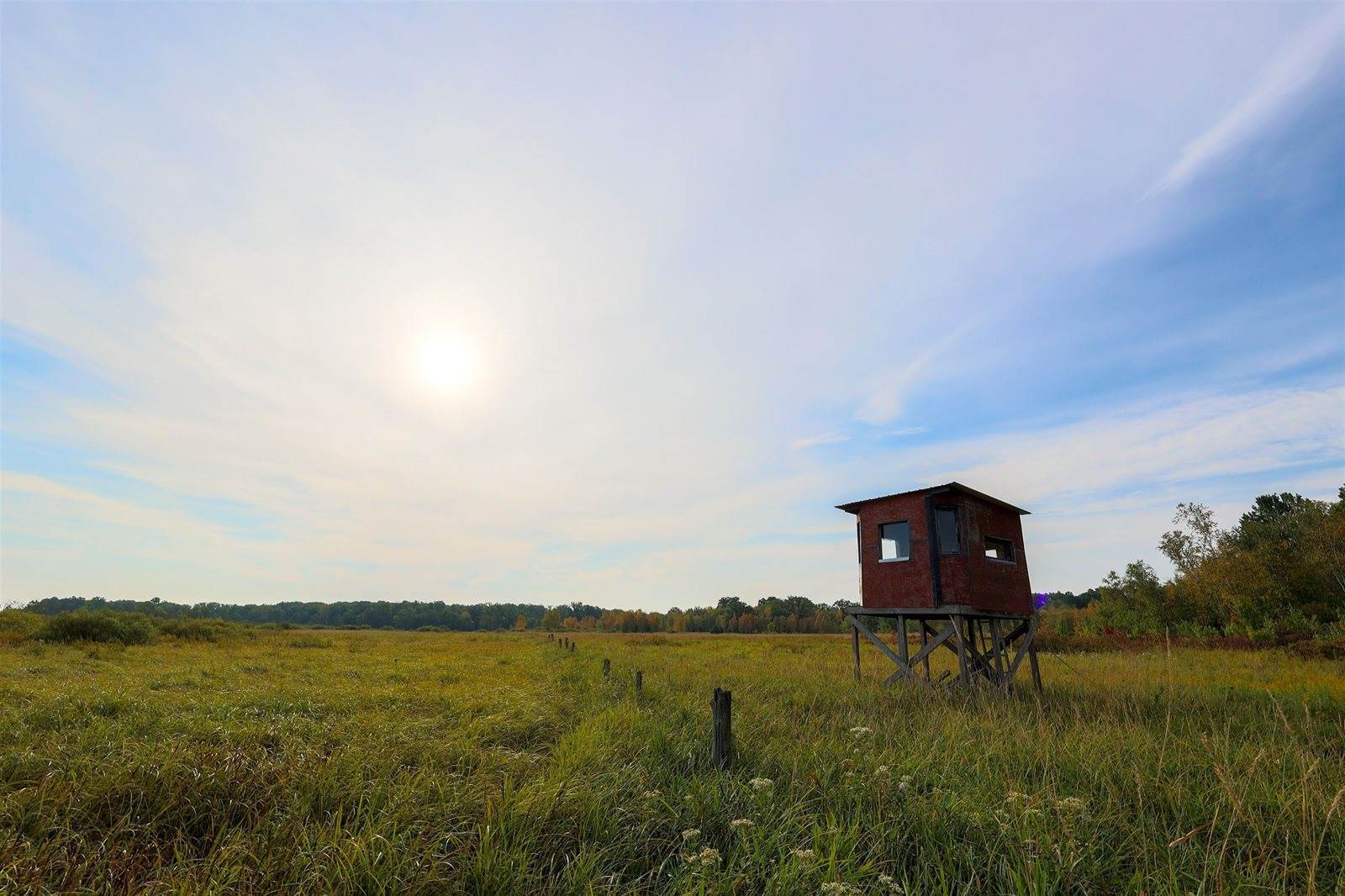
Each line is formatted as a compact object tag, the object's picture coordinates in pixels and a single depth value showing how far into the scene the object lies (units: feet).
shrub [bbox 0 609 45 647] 92.36
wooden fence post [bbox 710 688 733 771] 23.34
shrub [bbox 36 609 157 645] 97.66
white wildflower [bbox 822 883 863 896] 12.27
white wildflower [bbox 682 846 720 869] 13.73
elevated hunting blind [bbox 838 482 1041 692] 53.01
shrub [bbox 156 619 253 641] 120.70
